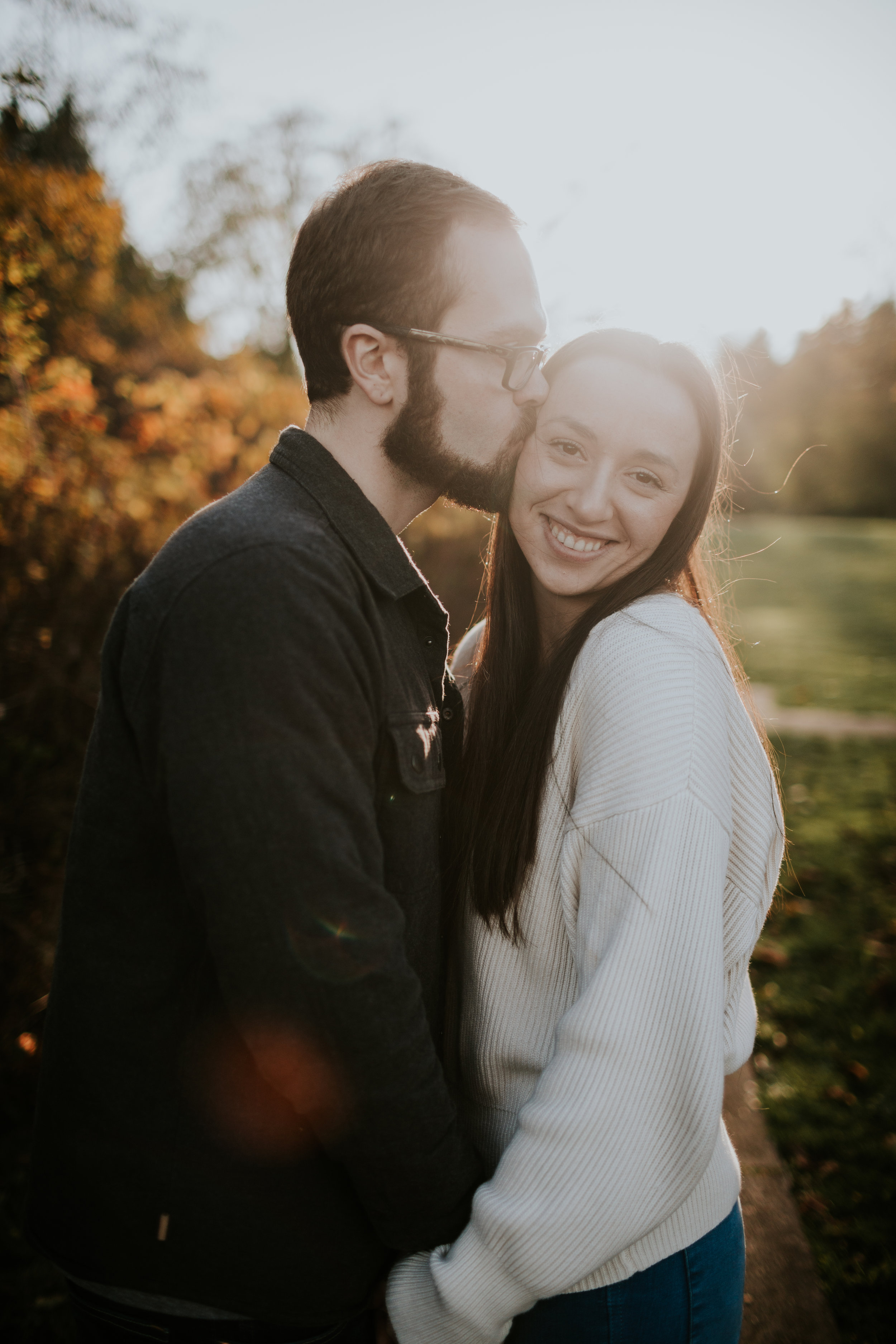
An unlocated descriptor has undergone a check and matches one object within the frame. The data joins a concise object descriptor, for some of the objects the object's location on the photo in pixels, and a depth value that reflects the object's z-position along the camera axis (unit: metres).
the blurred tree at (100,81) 4.10
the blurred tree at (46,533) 3.31
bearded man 1.10
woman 1.26
